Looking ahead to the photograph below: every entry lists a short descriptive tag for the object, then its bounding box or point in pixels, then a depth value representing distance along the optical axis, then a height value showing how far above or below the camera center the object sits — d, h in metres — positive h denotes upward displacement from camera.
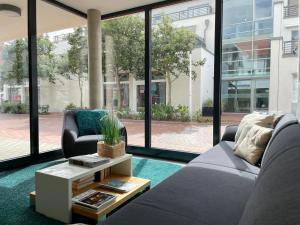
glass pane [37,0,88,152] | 3.85 +0.57
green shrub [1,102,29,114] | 3.48 -0.07
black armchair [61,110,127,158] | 3.21 -0.51
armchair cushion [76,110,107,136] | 3.66 -0.28
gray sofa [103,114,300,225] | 0.68 -0.52
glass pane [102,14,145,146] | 4.20 +0.55
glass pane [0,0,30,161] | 3.46 +0.22
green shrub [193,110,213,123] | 3.67 -0.22
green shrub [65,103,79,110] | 4.30 -0.06
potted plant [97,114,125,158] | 2.35 -0.37
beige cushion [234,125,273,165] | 2.13 -0.36
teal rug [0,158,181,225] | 1.97 -0.87
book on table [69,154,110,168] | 2.10 -0.49
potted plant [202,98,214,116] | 3.62 -0.07
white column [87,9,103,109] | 4.32 +0.73
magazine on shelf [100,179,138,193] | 2.06 -0.70
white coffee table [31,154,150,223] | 1.82 -0.68
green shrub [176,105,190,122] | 3.88 -0.15
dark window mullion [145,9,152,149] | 4.08 +0.44
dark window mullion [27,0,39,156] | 3.59 +0.39
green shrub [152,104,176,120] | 4.01 -0.14
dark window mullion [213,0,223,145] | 3.47 +0.43
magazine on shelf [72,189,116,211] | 1.76 -0.70
